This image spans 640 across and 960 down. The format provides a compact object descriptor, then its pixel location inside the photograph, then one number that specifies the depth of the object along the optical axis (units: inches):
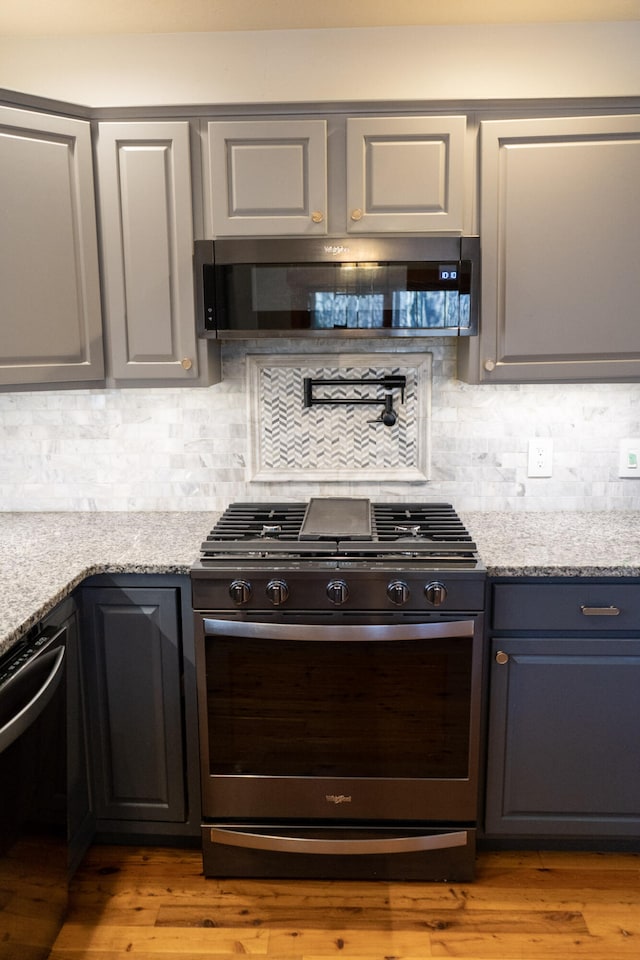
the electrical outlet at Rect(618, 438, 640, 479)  105.5
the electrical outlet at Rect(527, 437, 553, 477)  106.2
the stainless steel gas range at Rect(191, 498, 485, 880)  83.0
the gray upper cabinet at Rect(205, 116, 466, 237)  88.6
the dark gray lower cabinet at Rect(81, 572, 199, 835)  87.0
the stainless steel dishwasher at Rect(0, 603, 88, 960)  64.2
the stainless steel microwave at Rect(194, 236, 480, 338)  88.0
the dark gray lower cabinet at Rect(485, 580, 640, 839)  84.8
